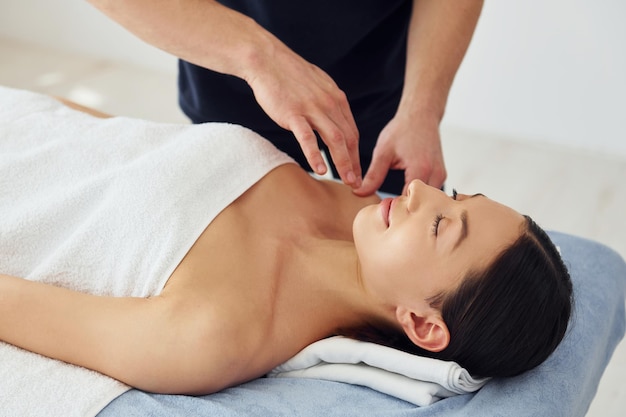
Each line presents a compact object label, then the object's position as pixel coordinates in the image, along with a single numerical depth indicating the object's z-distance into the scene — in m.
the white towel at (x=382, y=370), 1.34
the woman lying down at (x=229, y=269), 1.31
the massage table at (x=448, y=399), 1.28
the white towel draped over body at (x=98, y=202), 1.28
